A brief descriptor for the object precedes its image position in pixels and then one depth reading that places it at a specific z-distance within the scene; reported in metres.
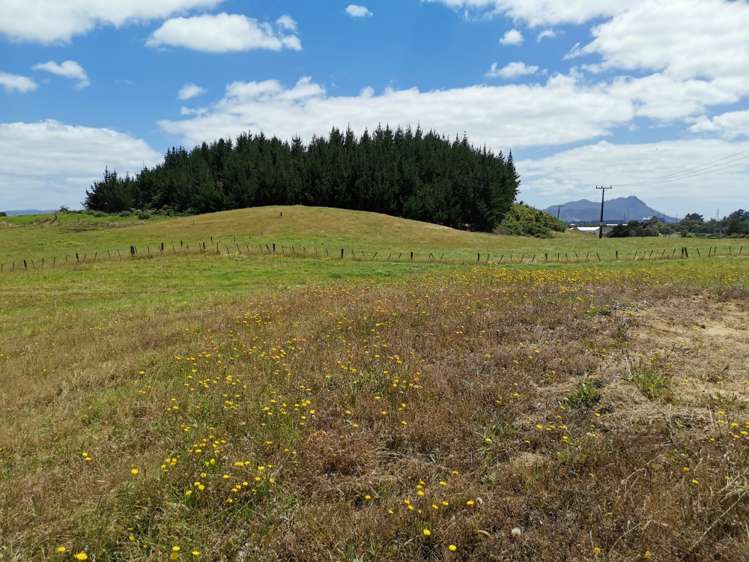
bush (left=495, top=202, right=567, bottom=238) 101.38
